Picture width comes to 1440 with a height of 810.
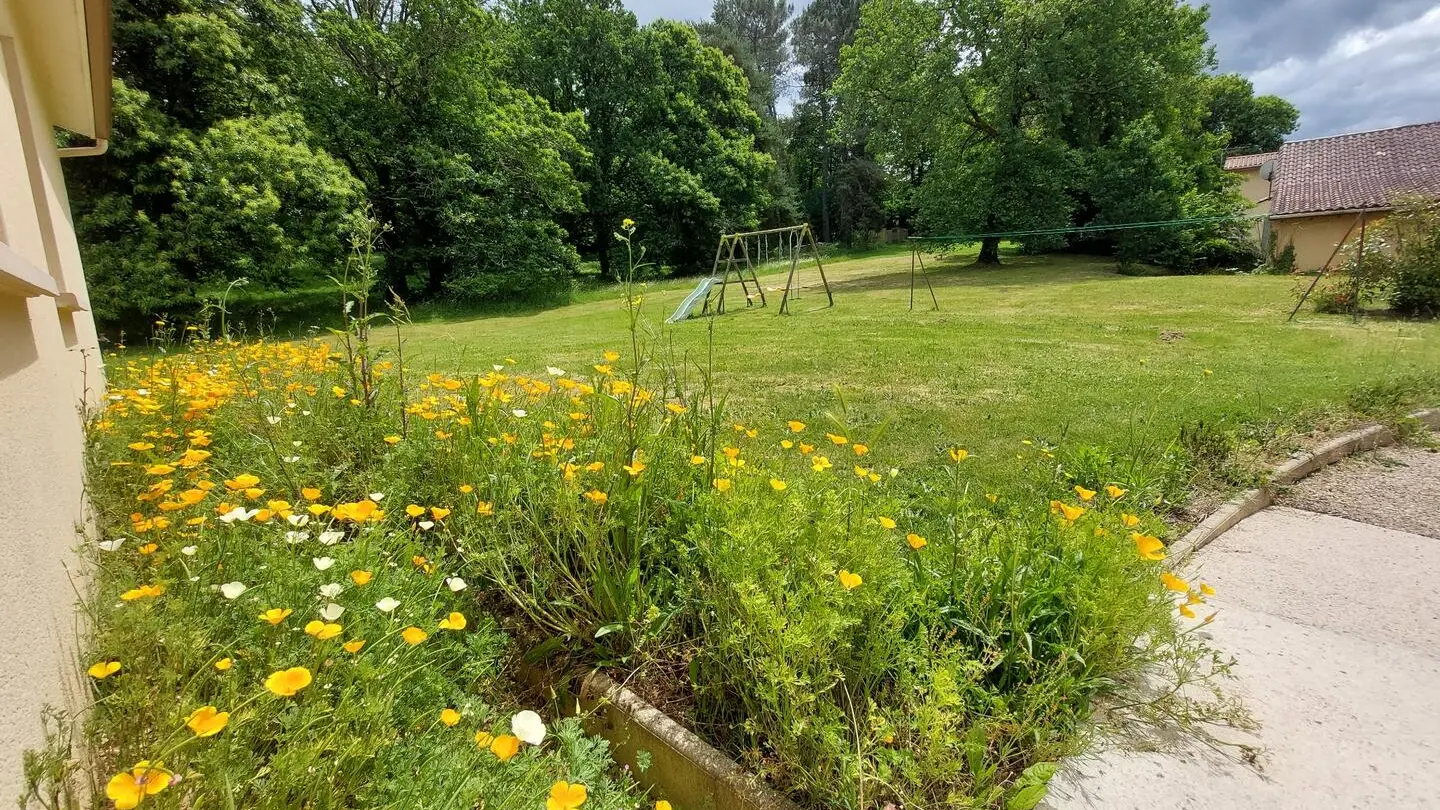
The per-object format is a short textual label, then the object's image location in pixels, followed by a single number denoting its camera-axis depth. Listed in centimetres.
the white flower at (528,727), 111
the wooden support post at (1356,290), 848
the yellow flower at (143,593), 123
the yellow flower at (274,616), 115
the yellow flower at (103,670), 114
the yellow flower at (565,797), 102
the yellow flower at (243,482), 167
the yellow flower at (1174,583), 161
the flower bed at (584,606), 126
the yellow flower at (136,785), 82
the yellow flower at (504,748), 105
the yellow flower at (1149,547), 165
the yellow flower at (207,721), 94
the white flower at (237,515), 150
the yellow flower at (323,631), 110
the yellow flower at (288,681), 100
